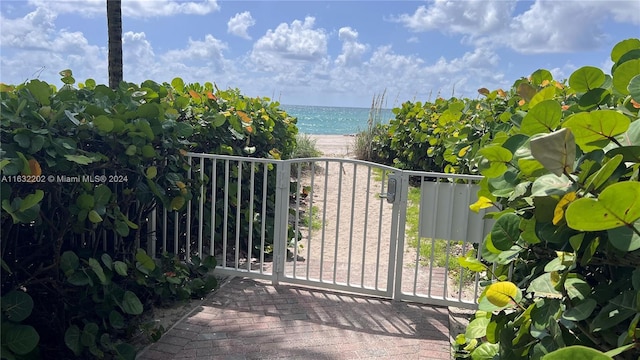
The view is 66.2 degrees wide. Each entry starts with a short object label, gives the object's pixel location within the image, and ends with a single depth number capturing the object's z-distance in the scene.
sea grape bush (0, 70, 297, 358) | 2.62
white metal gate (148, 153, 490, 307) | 4.09
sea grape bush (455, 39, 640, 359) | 1.17
